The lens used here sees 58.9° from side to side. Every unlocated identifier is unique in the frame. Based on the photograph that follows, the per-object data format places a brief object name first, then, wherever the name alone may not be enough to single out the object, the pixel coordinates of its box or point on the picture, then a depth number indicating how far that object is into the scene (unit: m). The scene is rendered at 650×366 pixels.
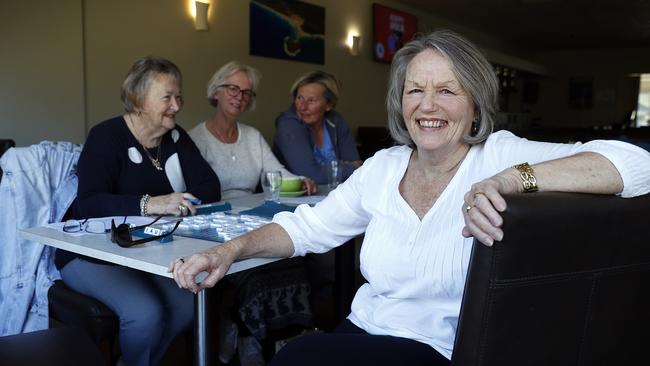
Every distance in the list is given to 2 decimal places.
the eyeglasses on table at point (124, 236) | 1.51
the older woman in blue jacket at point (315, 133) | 3.16
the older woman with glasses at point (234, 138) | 2.95
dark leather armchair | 0.80
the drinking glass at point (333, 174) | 2.87
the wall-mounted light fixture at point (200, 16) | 5.12
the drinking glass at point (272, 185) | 2.28
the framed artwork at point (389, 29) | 7.69
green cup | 2.55
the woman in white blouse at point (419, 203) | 1.13
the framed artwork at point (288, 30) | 5.82
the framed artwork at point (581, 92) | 13.05
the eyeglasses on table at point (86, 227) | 1.71
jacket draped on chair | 1.94
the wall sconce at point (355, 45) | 7.28
